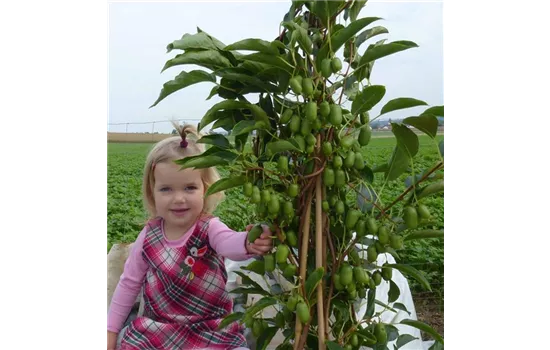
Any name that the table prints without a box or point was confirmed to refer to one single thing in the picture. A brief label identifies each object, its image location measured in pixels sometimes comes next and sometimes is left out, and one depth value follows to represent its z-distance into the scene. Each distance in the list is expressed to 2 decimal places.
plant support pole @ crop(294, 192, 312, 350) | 0.83
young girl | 1.22
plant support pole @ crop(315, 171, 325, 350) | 0.82
